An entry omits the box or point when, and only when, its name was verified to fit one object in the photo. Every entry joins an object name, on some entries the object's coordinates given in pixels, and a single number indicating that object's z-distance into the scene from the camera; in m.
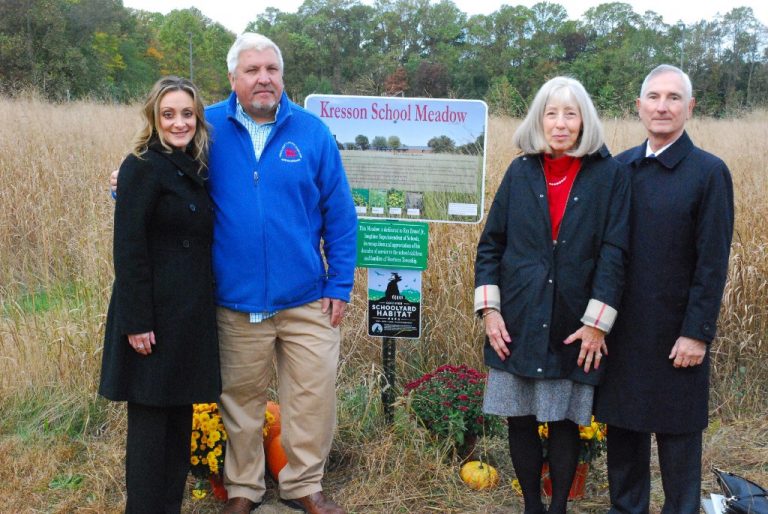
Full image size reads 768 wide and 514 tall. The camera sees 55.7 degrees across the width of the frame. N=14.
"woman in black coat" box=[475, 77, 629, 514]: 2.70
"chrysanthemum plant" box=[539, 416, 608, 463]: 3.25
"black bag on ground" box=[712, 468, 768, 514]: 3.00
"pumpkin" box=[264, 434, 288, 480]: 3.52
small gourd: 3.51
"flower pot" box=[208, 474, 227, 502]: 3.41
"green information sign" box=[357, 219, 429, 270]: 3.73
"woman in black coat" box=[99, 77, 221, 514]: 2.64
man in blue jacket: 2.92
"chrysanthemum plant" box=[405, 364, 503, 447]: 3.58
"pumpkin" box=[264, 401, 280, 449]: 3.58
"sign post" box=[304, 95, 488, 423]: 3.62
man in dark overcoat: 2.63
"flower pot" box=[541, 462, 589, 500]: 3.34
